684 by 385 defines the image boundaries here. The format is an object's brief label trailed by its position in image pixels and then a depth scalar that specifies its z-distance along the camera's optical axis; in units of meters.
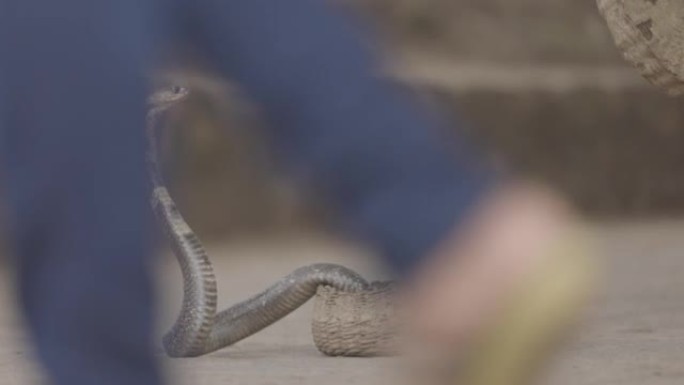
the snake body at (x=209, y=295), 12.49
